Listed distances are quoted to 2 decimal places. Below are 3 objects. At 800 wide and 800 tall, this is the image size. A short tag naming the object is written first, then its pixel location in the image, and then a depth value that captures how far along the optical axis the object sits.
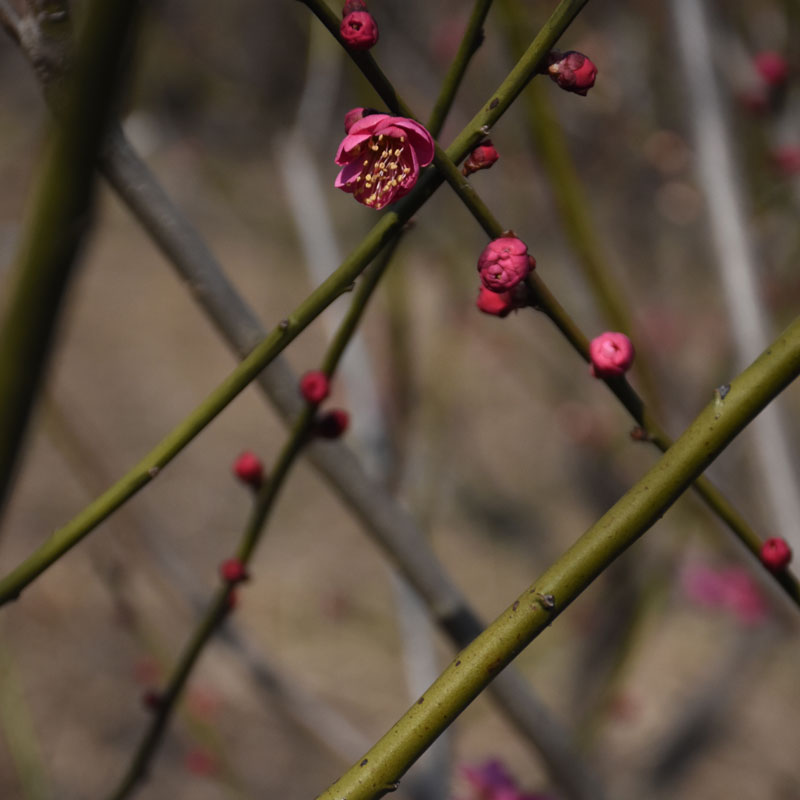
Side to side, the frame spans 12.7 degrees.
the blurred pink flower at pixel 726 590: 1.83
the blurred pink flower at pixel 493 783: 0.83
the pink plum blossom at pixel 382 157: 0.62
